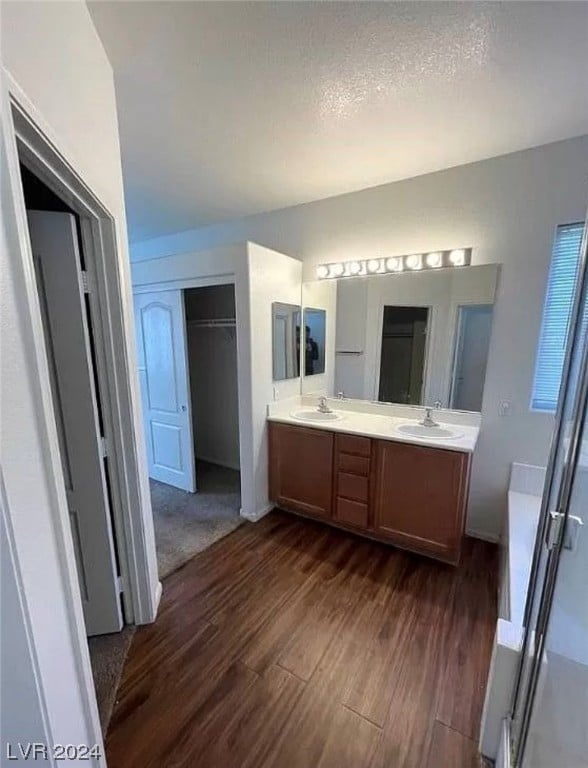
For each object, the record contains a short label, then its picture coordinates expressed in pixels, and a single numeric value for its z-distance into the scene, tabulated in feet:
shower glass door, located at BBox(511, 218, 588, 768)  2.86
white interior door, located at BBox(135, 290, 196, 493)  9.88
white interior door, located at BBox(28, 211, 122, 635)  4.55
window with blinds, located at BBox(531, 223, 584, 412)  6.91
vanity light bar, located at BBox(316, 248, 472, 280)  7.91
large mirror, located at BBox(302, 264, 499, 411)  7.97
